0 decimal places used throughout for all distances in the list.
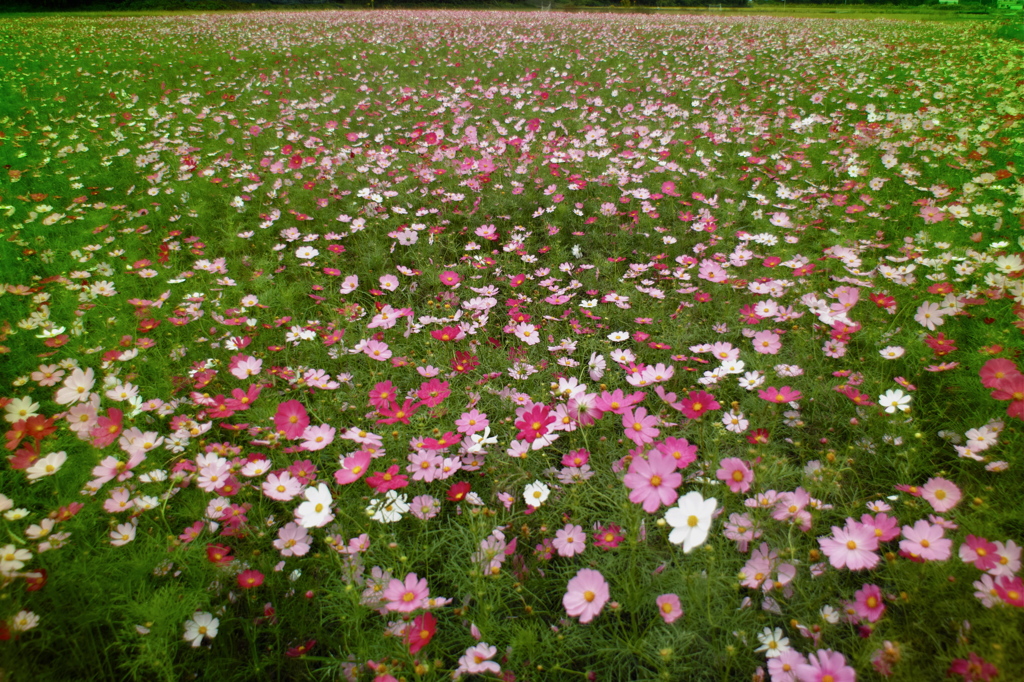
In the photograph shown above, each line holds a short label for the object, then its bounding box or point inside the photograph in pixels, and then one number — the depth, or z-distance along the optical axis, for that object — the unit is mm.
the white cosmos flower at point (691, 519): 867
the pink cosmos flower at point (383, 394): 1416
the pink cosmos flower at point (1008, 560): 938
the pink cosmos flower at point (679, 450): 1061
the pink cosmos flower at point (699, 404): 1192
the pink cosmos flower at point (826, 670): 823
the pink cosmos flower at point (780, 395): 1365
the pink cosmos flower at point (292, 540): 1151
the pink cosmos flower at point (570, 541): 1148
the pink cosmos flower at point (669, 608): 953
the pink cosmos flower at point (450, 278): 2039
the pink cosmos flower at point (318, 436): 1253
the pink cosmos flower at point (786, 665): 900
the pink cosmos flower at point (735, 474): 1045
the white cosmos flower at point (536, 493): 1203
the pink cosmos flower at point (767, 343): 1690
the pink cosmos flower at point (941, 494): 1075
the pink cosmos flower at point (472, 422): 1357
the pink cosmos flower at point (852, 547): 1006
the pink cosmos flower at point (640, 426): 1106
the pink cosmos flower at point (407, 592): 984
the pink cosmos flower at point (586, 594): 924
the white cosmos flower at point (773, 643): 951
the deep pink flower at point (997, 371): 1183
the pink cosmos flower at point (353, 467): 1107
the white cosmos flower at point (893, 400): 1339
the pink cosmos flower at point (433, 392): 1420
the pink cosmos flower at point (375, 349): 1683
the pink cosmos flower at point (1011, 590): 860
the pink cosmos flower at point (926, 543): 991
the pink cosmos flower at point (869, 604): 932
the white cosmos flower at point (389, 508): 1152
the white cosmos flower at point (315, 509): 1028
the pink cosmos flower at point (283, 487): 1178
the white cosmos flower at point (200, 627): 999
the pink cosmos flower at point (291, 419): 1258
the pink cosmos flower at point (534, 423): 1199
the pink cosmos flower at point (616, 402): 1172
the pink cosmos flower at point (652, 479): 940
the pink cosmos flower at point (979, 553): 938
